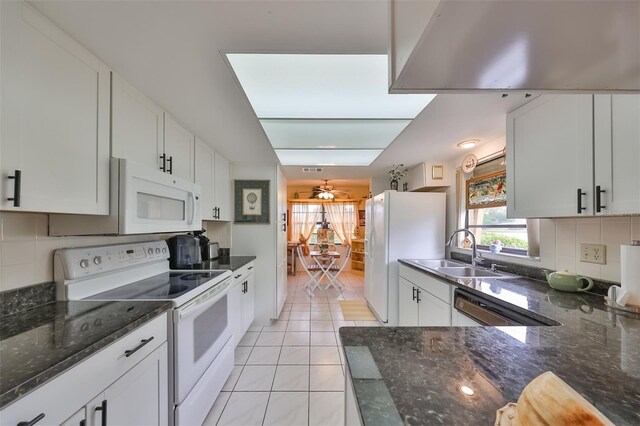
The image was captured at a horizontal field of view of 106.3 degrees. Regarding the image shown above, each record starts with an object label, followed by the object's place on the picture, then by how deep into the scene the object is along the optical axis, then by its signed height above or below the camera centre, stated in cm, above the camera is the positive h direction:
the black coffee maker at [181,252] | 205 -33
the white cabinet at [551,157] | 123 +34
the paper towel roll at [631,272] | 108 -26
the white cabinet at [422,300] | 182 -75
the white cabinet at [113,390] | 66 -60
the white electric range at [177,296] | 123 -48
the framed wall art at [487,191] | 220 +23
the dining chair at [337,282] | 437 -132
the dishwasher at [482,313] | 120 -55
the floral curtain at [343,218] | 597 -9
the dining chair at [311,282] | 424 -132
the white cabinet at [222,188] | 259 +29
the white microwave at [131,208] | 119 +3
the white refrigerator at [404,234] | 277 -23
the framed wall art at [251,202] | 296 +15
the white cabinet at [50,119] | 83 +38
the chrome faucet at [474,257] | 224 -40
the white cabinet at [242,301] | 210 -85
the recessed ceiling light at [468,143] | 223 +68
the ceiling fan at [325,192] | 530 +54
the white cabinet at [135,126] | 125 +51
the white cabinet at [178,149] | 170 +50
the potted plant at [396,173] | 321 +59
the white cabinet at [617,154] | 103 +28
